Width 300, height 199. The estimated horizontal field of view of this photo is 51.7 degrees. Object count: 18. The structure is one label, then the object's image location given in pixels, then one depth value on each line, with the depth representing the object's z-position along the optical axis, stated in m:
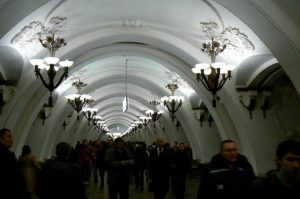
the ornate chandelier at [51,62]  6.56
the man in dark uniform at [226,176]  2.87
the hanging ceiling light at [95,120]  20.70
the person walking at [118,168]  5.68
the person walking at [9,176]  3.50
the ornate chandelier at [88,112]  14.73
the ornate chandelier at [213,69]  6.76
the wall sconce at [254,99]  8.41
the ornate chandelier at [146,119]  19.29
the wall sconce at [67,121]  14.73
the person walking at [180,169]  6.65
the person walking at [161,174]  6.44
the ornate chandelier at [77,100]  10.74
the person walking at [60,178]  3.23
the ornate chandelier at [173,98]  11.03
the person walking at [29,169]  5.20
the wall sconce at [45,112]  11.60
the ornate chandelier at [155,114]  14.95
